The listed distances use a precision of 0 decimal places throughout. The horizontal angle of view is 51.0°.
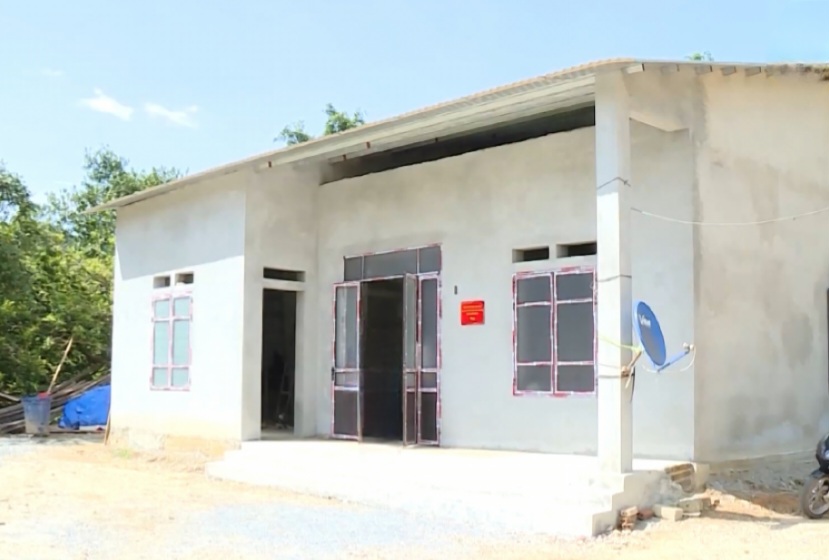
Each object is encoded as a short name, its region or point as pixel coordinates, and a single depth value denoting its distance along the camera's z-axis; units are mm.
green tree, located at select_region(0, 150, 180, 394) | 17219
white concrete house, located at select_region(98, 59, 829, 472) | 8617
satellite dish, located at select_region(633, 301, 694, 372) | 7379
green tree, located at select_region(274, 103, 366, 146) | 27797
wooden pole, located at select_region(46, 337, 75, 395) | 17766
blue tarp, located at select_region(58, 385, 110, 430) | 17172
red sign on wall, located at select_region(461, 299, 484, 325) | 10492
